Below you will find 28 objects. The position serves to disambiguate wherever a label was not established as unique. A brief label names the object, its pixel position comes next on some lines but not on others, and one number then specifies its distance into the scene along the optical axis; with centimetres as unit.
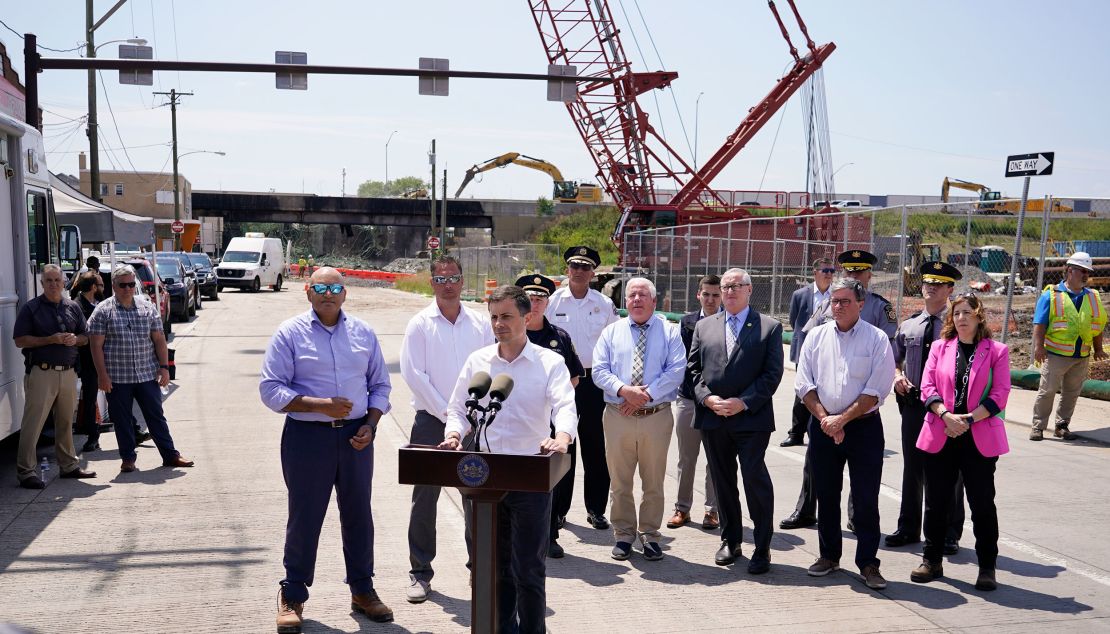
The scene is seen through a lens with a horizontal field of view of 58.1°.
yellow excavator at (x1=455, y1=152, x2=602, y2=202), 6012
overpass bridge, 7106
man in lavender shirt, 526
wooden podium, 394
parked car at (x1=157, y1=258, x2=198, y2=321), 2612
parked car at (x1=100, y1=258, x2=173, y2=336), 2005
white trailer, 841
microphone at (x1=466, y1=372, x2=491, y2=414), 395
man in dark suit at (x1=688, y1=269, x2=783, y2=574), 634
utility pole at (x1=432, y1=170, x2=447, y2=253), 5862
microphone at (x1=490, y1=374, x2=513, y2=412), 393
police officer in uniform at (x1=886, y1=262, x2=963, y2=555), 689
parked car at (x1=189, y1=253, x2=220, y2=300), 3547
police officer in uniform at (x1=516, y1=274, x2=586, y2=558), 652
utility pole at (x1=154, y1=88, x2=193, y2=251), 5347
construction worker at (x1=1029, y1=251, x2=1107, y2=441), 1044
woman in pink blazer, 604
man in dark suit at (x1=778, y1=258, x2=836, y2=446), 991
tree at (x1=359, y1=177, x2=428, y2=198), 16588
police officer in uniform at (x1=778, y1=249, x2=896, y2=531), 746
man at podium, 458
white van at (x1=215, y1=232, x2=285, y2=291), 4347
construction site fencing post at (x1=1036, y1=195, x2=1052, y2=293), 1289
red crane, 3909
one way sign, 1182
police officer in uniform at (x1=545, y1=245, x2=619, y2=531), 730
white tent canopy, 1396
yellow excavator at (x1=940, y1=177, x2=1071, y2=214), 5241
